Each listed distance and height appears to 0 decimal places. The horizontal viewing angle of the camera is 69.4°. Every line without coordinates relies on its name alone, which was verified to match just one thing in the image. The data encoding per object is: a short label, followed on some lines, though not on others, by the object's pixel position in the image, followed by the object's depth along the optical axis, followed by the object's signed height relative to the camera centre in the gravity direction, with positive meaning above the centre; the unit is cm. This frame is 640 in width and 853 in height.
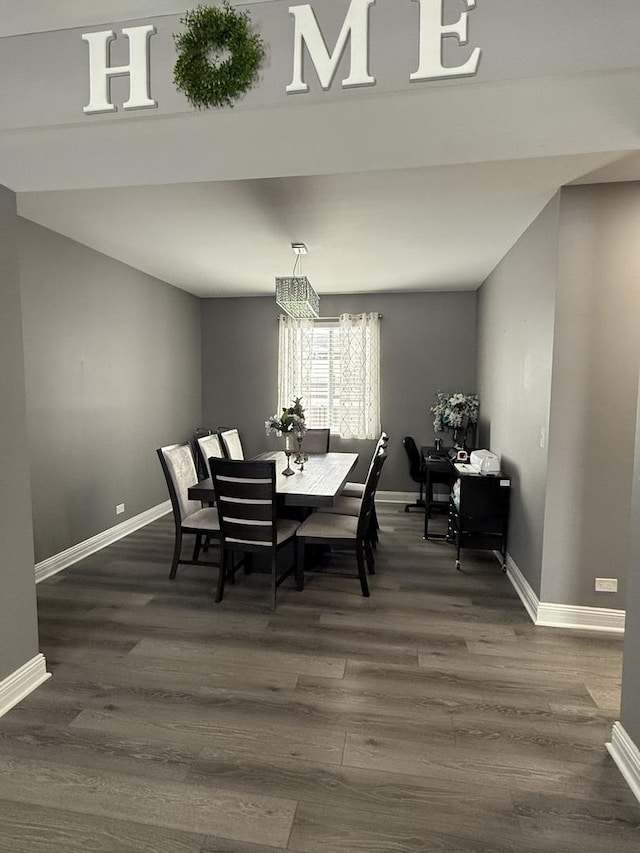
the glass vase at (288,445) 398 -52
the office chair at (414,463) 534 -89
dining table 307 -72
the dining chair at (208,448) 400 -56
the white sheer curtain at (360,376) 586 +14
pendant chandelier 390 +80
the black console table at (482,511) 360 -96
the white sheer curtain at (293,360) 607 +35
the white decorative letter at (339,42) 148 +112
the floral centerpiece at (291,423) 389 -31
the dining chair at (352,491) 425 -96
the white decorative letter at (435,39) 144 +109
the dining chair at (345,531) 318 -101
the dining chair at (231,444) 444 -59
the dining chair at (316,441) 512 -60
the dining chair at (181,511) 337 -94
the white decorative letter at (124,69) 161 +111
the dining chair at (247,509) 288 -78
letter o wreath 152 +112
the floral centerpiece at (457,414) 510 -29
